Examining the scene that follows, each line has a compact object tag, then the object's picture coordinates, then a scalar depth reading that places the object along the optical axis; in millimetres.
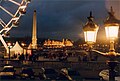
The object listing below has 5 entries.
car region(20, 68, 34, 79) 20834
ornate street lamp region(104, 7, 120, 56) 6891
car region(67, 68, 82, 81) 20545
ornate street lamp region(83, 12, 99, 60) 7121
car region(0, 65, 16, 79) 19547
